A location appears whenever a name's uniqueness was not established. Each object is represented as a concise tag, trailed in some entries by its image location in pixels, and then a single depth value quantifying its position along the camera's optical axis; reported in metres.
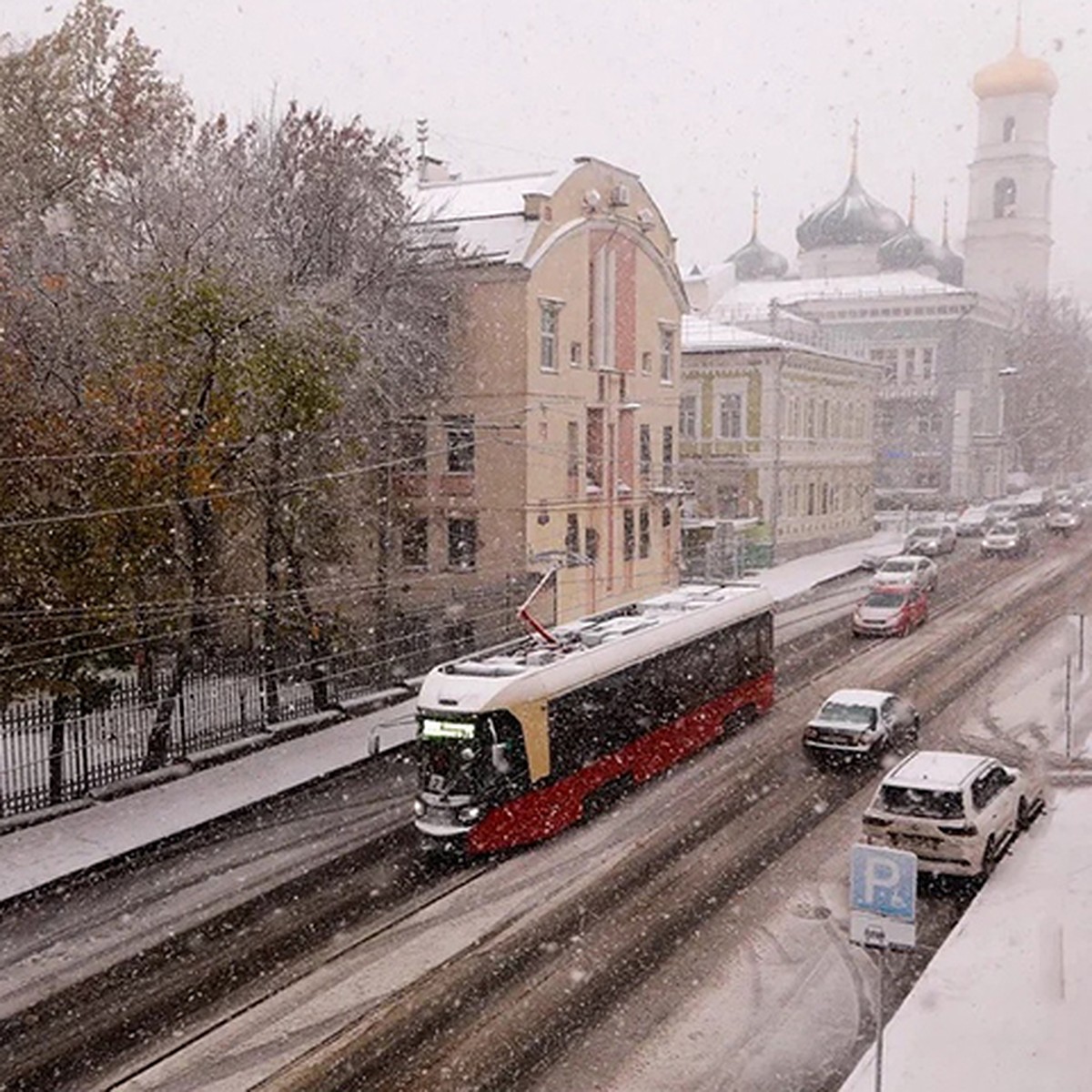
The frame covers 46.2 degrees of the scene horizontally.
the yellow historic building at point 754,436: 49.81
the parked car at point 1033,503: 71.38
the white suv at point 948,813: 16.69
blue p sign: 10.23
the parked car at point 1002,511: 61.53
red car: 34.47
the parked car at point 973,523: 60.59
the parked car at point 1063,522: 60.50
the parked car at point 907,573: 38.22
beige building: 33.56
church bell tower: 87.19
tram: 17.83
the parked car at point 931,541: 51.88
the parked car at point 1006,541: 51.22
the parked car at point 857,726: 22.75
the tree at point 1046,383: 85.19
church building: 73.06
